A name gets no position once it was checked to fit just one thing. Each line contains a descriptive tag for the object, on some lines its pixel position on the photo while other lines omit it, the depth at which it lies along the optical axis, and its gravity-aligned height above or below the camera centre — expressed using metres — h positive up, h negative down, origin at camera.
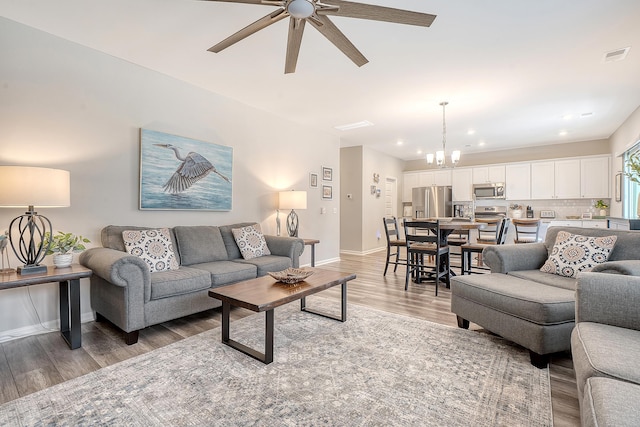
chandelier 4.55 +0.82
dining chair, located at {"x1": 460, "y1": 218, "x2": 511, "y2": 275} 3.83 -0.47
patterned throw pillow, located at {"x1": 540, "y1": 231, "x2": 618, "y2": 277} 2.38 -0.36
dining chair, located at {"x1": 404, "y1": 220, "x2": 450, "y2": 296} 3.81 -0.52
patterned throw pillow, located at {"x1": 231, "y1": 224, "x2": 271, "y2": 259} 3.70 -0.40
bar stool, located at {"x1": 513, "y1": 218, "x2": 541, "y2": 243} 4.92 -0.40
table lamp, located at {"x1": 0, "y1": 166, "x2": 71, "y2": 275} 2.13 +0.10
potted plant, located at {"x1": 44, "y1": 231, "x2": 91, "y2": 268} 2.40 -0.29
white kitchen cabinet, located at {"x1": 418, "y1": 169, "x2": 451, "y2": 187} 8.10 +0.89
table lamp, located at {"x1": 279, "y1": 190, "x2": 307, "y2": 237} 4.59 +0.16
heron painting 3.28 +0.45
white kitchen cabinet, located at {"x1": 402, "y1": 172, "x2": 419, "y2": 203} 8.70 +0.76
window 4.98 +0.24
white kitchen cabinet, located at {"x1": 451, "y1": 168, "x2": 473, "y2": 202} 7.72 +0.65
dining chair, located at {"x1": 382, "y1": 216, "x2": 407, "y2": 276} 4.63 -0.49
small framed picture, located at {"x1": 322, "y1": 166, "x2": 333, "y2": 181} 5.83 +0.72
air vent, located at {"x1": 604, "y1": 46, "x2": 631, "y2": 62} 2.88 +1.51
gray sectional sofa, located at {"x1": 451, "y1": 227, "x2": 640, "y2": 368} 1.93 -0.61
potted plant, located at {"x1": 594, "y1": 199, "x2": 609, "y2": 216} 6.14 +0.06
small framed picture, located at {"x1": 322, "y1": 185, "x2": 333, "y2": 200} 5.83 +0.36
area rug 1.51 -1.03
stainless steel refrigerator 7.94 +0.20
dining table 3.89 -0.23
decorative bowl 2.47 -0.55
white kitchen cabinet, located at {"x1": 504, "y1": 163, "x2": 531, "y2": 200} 7.00 +0.67
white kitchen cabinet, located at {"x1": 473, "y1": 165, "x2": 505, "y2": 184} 7.32 +0.88
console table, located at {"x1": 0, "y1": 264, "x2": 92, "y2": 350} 2.04 -0.57
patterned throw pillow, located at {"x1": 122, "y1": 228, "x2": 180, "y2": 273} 2.77 -0.35
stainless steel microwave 7.27 +0.46
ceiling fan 1.77 +1.20
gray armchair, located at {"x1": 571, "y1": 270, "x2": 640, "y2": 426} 0.92 -0.58
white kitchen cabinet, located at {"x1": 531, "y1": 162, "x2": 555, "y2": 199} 6.73 +0.65
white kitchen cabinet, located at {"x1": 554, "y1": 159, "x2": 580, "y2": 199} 6.46 +0.67
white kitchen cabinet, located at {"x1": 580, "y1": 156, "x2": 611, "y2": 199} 6.18 +0.66
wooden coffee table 2.03 -0.61
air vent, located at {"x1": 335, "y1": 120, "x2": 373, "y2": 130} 5.23 +1.52
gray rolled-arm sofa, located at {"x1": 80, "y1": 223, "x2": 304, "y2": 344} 2.32 -0.59
